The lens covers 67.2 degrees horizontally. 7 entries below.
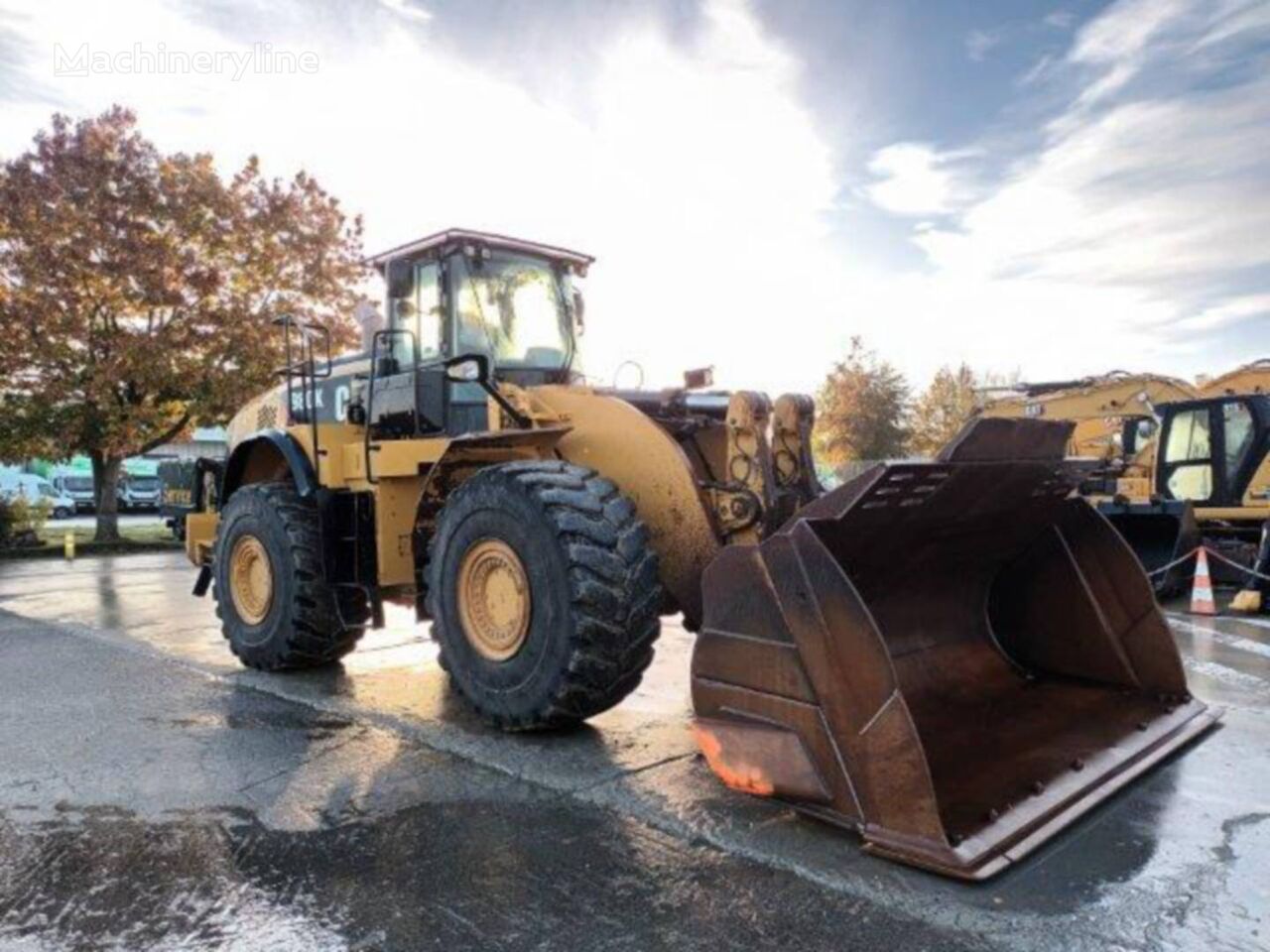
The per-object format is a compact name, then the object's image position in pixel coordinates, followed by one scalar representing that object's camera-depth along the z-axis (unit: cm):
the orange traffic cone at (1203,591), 998
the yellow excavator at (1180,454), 1116
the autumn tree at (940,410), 3719
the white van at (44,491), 3497
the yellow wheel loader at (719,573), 356
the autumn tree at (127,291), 1791
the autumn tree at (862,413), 3534
